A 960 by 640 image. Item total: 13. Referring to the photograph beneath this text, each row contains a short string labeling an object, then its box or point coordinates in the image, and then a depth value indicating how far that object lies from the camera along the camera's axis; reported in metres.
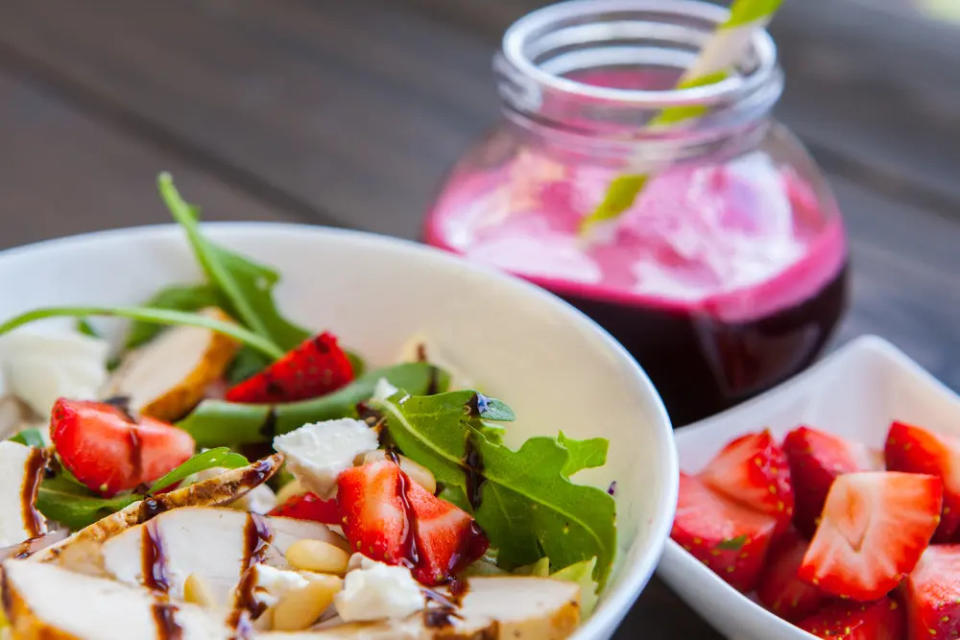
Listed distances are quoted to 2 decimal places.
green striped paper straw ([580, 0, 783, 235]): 0.51
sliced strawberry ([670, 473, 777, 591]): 0.46
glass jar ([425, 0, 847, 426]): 0.51
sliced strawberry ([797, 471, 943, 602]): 0.45
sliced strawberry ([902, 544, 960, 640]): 0.44
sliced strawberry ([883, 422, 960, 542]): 0.47
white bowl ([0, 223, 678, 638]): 0.45
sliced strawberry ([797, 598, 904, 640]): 0.45
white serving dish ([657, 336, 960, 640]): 0.50
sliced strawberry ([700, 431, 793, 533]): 0.47
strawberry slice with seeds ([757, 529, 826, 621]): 0.46
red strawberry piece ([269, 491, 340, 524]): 0.43
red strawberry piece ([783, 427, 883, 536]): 0.47
